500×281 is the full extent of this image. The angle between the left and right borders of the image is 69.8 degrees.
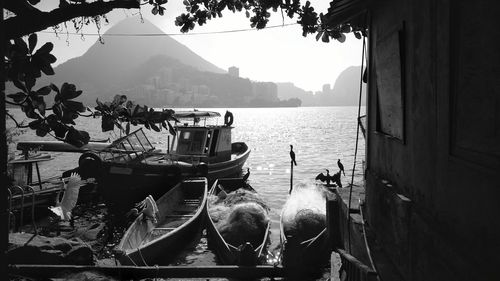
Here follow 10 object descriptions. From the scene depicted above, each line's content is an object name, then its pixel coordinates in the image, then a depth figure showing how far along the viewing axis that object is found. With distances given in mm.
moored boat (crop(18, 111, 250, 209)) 17875
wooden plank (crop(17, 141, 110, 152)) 23875
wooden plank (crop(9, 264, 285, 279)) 6168
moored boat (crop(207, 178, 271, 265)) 11498
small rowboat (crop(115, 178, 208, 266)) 10408
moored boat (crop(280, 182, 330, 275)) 11380
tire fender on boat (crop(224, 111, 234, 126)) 26395
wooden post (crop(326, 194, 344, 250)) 7340
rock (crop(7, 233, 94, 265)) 7762
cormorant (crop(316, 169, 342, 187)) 20081
